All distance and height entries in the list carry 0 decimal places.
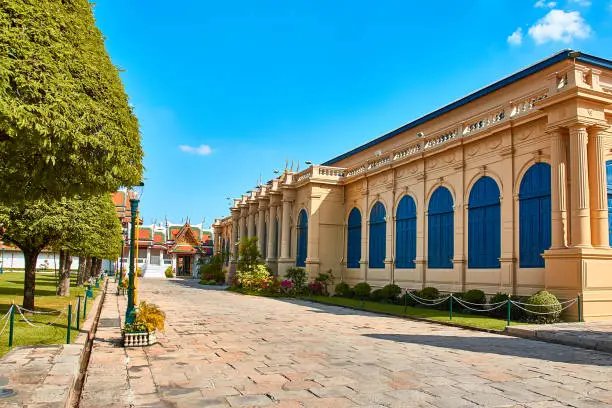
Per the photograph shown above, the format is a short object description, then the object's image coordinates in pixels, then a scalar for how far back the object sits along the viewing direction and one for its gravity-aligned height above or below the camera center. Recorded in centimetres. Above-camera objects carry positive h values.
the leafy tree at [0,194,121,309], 1664 +70
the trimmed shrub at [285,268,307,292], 3127 -168
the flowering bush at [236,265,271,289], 3388 -185
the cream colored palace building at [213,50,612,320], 1631 +243
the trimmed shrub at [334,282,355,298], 2838 -220
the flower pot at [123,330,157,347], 1109 -201
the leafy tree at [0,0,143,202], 611 +190
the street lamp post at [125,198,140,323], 1177 -40
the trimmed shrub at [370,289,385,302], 2480 -214
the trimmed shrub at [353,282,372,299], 2655 -198
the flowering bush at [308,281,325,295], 3034 -220
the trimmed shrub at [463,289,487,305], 1903 -161
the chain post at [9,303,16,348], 1042 -185
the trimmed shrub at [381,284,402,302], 2402 -189
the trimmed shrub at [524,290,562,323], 1541 -159
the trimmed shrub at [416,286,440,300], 2156 -171
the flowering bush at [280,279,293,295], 3064 -214
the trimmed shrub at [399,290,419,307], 2230 -212
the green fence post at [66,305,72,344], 1083 -182
